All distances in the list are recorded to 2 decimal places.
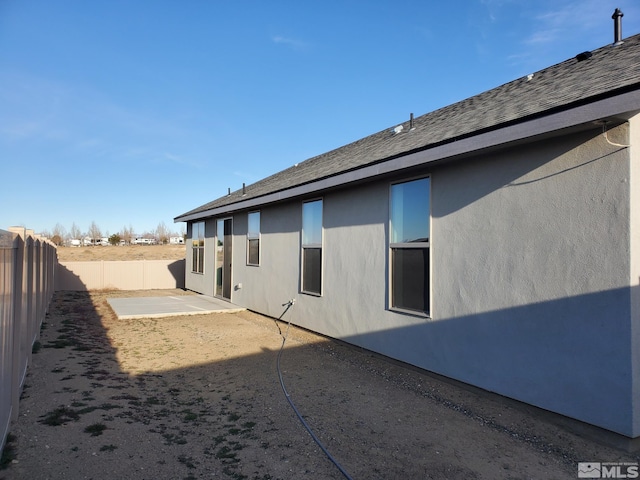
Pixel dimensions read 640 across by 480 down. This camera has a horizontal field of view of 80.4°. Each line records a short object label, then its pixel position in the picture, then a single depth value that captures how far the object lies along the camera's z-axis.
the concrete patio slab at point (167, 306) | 10.66
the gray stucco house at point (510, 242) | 3.26
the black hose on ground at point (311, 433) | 2.88
